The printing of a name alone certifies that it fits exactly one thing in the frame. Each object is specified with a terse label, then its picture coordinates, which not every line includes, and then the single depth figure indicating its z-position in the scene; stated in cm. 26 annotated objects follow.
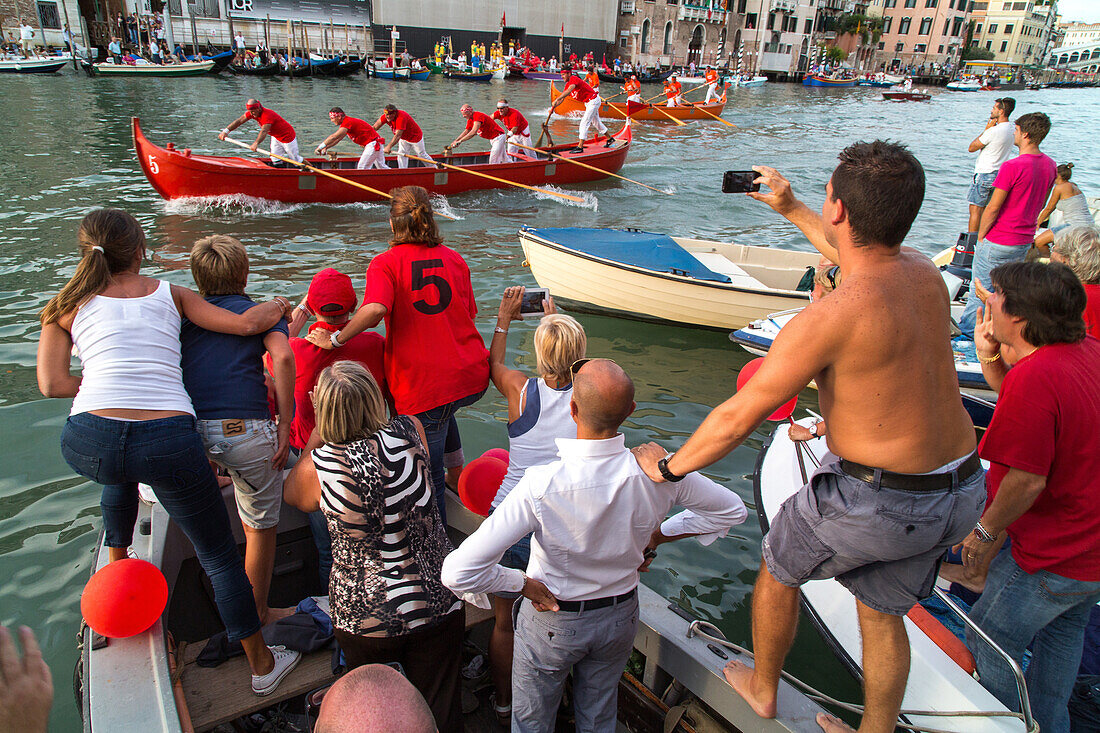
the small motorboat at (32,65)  3238
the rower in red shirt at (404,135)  1317
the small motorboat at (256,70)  3972
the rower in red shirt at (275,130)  1205
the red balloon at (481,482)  294
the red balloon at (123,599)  223
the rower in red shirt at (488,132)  1383
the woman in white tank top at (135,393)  230
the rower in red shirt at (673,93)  2817
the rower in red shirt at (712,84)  2937
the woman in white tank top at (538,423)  251
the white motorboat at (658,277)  790
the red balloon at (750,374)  319
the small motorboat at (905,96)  5216
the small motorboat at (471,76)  4606
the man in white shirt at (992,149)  710
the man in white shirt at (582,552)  188
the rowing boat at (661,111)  2764
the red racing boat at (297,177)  1174
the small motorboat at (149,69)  3488
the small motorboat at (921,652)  256
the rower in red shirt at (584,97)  1797
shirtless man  179
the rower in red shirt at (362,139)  1239
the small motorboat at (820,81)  6481
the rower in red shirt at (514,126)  1460
